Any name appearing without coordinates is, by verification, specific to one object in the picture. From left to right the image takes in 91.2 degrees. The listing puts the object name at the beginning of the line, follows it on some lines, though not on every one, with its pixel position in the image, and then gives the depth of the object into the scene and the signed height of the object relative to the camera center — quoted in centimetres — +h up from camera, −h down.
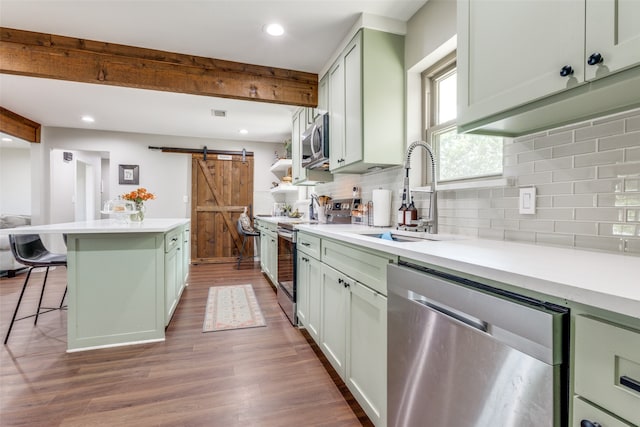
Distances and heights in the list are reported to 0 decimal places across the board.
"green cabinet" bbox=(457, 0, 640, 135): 85 +47
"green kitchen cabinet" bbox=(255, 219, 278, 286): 369 -53
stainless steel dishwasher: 67 -39
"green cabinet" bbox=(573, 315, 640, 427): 54 -30
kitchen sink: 176 -16
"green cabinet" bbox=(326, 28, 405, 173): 232 +84
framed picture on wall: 557 +61
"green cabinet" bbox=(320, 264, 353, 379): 172 -64
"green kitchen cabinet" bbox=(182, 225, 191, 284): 373 -55
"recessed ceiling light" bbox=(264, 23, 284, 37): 241 +141
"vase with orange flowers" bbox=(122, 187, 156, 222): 305 +10
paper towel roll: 247 +2
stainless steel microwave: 306 +67
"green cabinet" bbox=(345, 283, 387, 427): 132 -67
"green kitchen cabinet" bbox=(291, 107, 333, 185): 376 +76
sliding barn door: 588 +9
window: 177 +44
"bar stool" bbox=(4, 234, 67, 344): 245 -39
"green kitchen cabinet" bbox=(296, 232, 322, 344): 216 -56
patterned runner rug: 275 -101
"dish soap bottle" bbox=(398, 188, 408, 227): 200 -2
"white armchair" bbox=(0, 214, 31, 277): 434 -67
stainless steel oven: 273 -57
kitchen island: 222 -57
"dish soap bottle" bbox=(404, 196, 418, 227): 197 -5
